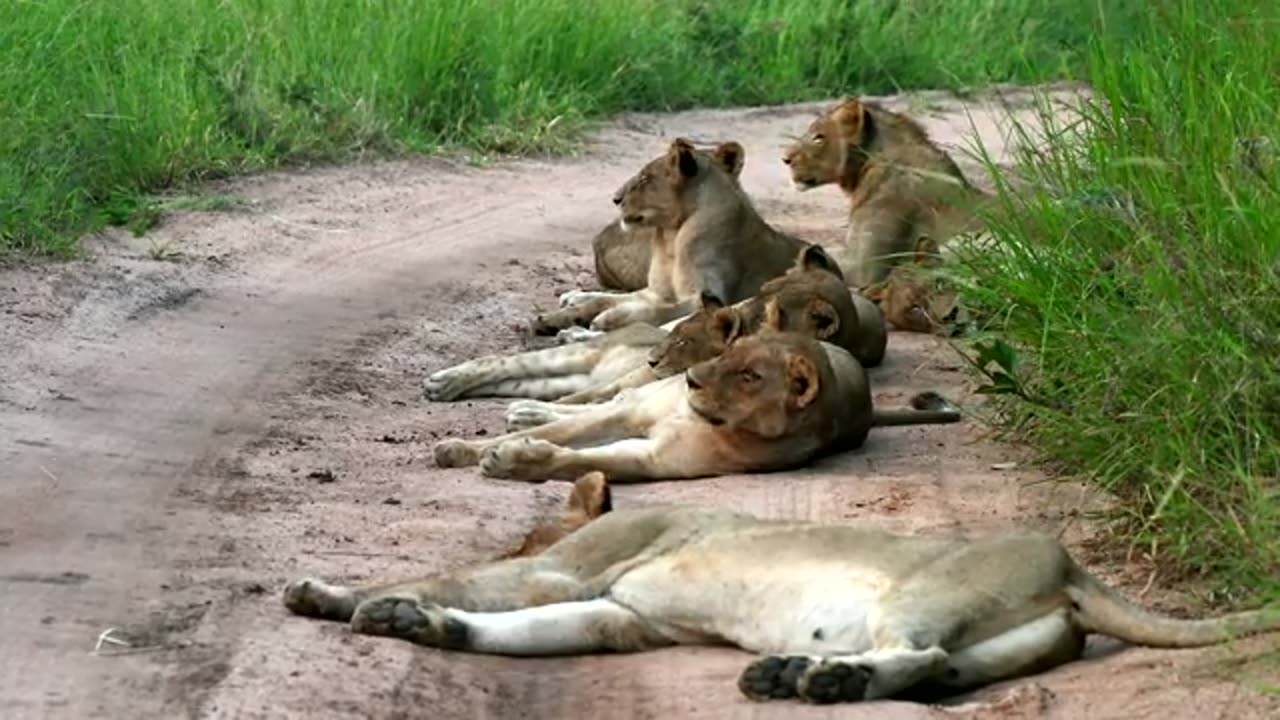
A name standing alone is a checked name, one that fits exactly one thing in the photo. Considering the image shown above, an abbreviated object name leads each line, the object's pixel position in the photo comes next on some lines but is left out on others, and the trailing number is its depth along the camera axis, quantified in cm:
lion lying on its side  1047
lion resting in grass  2083
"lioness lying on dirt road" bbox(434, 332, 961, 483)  1477
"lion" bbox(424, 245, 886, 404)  1659
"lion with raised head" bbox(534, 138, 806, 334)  1991
